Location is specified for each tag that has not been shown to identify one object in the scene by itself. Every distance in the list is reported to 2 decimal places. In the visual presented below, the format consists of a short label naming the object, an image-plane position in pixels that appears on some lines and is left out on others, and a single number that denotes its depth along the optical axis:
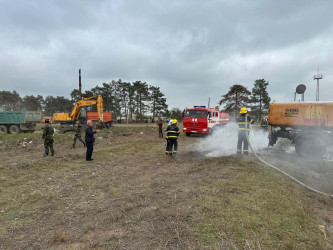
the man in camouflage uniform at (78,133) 11.93
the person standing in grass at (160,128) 17.44
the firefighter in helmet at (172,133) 9.06
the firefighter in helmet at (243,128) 8.76
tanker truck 9.09
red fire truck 17.16
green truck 19.84
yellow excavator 20.11
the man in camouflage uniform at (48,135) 9.45
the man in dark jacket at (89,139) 8.51
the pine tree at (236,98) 41.12
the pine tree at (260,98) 50.38
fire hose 4.89
